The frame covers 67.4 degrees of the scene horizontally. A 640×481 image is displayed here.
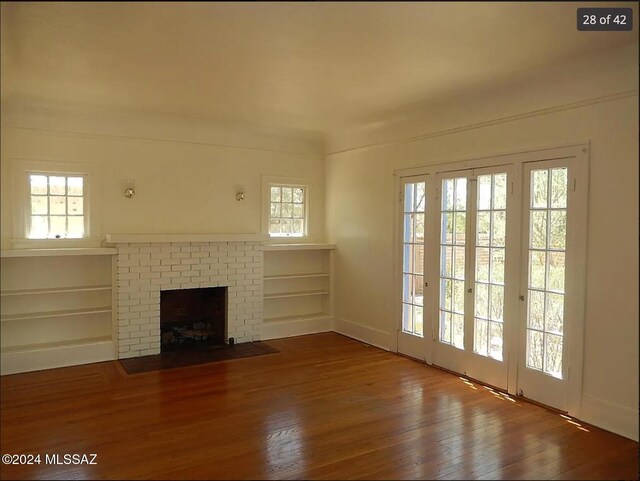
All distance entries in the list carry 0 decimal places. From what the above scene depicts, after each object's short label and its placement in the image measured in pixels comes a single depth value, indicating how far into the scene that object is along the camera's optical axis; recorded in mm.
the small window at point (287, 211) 6809
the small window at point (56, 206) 5320
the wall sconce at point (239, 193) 6430
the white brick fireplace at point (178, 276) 5438
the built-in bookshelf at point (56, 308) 5066
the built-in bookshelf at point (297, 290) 6617
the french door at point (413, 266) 5418
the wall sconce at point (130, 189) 5711
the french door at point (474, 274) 4500
